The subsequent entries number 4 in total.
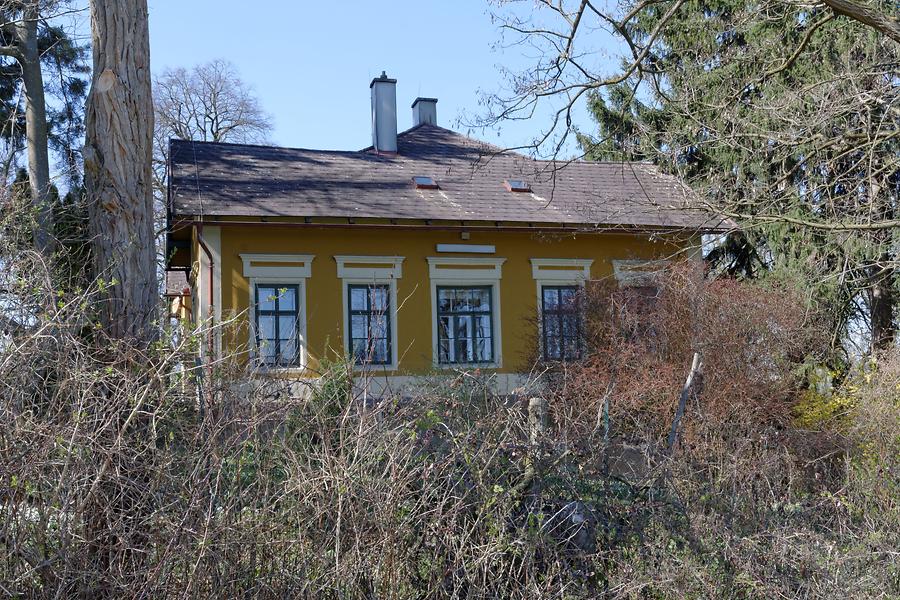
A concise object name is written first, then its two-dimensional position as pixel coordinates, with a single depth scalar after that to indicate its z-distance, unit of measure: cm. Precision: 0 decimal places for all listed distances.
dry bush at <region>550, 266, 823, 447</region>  1238
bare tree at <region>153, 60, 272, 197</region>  2858
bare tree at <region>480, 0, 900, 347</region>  947
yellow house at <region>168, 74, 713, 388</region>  1823
